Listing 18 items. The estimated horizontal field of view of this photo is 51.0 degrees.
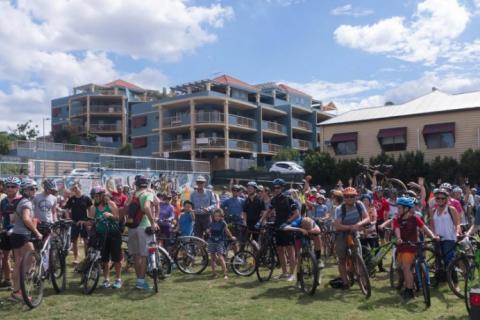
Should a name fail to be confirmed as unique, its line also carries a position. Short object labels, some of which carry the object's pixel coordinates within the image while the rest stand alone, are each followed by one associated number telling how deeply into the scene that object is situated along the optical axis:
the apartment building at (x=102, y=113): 62.38
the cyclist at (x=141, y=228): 8.50
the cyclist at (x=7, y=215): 8.05
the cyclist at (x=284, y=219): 9.48
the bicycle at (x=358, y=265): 8.14
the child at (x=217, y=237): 10.23
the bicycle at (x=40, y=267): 7.41
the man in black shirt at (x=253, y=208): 11.38
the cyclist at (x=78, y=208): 11.11
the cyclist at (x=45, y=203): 9.86
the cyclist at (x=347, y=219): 8.39
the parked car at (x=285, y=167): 39.02
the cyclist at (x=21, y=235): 7.52
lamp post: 43.58
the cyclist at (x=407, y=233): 7.78
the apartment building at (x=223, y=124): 47.44
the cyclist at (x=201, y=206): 11.84
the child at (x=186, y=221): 11.30
